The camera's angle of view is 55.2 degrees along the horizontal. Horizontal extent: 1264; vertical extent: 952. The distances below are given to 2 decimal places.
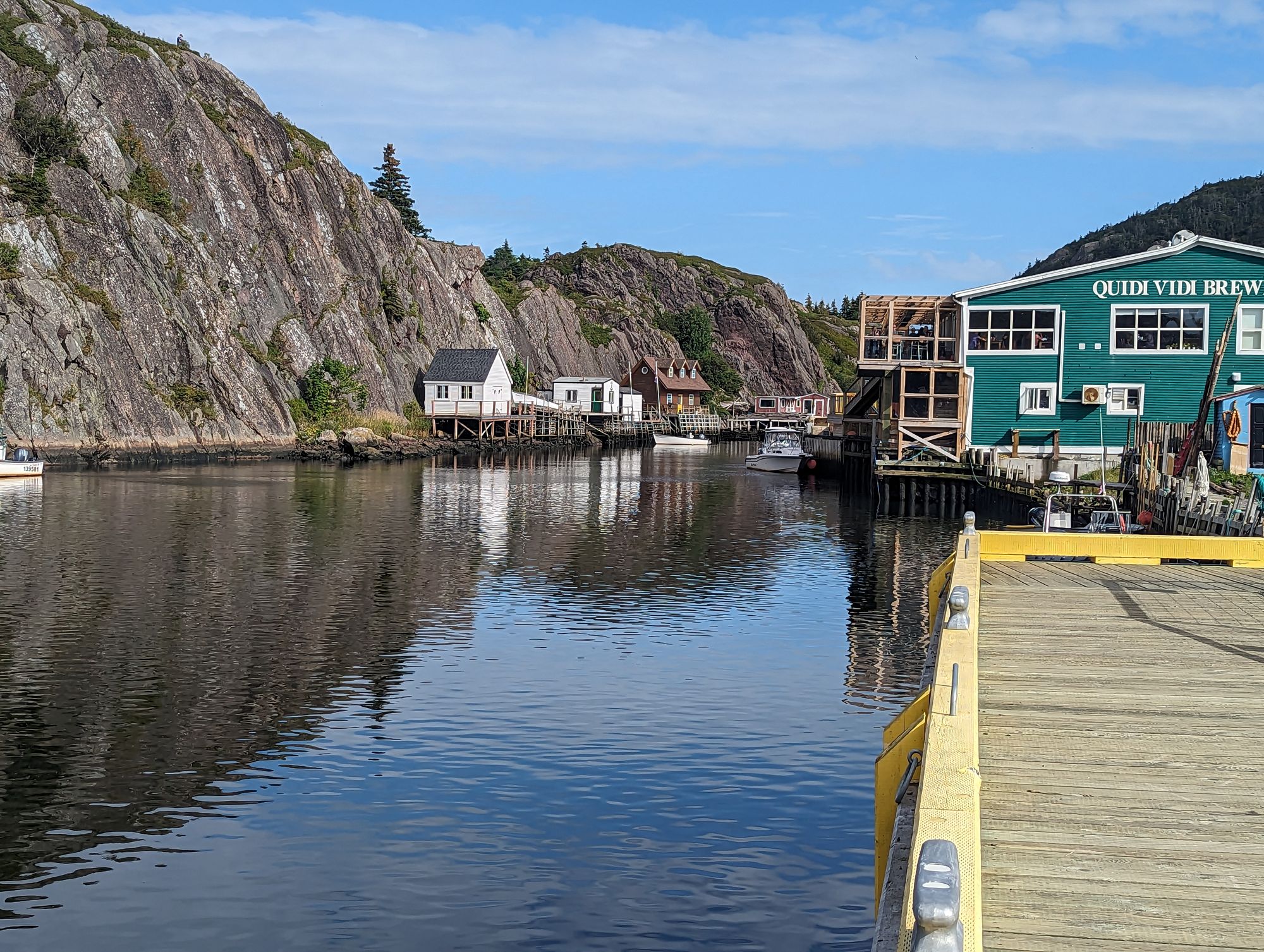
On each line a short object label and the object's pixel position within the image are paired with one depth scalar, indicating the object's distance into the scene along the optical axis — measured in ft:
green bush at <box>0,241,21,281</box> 266.77
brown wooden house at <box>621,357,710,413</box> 593.42
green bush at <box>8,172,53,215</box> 288.92
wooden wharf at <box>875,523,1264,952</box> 20.48
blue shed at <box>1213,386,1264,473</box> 129.59
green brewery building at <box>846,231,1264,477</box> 179.63
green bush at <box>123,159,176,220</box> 328.90
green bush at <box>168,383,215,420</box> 299.79
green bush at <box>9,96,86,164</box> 305.53
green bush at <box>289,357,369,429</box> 344.28
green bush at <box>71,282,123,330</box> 288.10
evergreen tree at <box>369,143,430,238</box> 525.34
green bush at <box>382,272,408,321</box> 413.39
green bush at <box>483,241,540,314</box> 565.53
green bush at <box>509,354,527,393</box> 512.63
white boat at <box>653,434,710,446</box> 474.08
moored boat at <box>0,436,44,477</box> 214.28
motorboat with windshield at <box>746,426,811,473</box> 304.09
